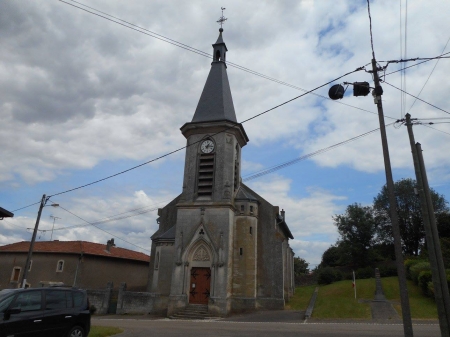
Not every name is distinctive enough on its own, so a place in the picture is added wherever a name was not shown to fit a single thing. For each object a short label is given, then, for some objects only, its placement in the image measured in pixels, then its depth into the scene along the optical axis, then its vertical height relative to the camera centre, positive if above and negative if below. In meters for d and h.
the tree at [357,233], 46.47 +8.65
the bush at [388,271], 41.31 +3.33
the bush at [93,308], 27.00 -1.28
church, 25.38 +4.28
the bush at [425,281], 25.62 +1.55
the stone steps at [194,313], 23.56 -1.17
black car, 8.79 -0.59
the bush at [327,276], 40.16 +2.49
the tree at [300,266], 69.75 +6.14
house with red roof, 36.38 +2.49
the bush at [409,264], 33.37 +3.52
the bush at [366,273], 40.97 +3.03
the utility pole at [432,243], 10.10 +1.79
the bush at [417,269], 29.27 +2.64
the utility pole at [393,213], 9.33 +2.39
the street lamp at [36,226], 20.19 +3.59
